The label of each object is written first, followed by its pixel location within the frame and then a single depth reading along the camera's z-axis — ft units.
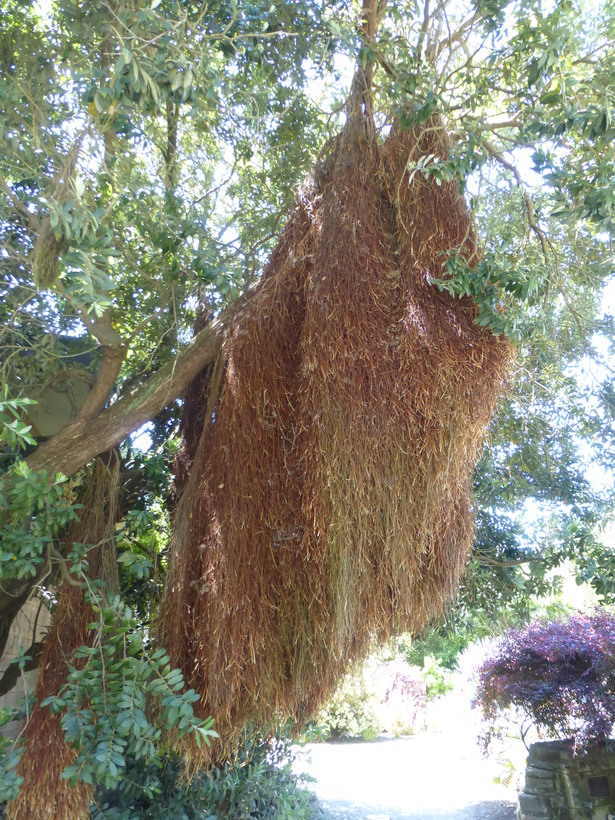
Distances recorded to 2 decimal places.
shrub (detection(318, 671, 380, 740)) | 38.37
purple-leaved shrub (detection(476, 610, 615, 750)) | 20.58
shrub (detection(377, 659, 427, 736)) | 42.96
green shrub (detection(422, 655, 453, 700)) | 43.83
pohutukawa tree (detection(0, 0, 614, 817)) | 7.57
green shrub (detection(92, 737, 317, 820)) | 12.46
